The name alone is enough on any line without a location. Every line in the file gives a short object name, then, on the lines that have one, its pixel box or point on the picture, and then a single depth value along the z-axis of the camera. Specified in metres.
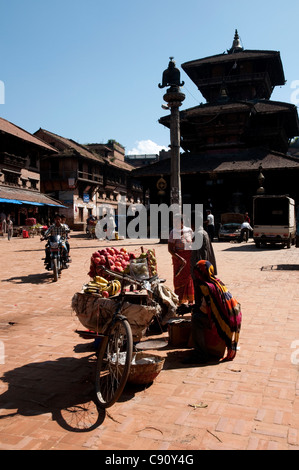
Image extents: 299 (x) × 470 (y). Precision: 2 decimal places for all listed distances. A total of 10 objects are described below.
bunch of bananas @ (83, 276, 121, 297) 4.24
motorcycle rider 10.79
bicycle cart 3.77
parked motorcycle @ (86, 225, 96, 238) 27.77
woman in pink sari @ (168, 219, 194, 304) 7.04
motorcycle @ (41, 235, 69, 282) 10.48
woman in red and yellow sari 4.66
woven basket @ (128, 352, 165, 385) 3.92
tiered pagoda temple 29.00
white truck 19.31
